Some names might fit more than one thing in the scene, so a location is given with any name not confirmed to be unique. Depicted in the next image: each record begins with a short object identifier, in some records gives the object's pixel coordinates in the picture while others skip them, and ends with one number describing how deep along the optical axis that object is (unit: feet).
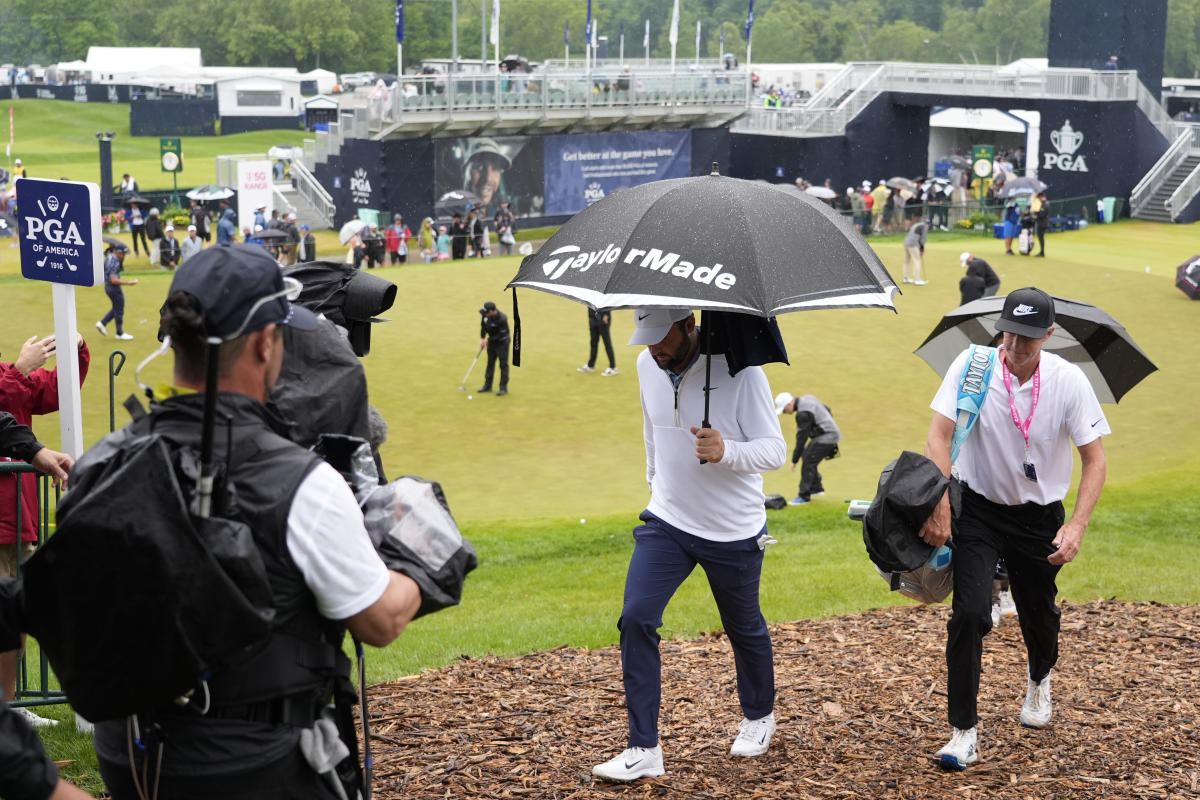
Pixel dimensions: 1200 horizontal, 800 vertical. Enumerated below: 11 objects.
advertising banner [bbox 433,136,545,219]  140.15
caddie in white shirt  16.52
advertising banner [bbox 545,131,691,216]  149.38
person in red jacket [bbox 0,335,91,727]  18.02
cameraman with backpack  8.73
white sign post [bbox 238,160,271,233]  120.47
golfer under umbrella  15.71
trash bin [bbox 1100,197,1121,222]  141.79
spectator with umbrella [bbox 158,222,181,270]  102.63
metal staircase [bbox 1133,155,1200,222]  144.66
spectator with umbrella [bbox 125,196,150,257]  112.06
